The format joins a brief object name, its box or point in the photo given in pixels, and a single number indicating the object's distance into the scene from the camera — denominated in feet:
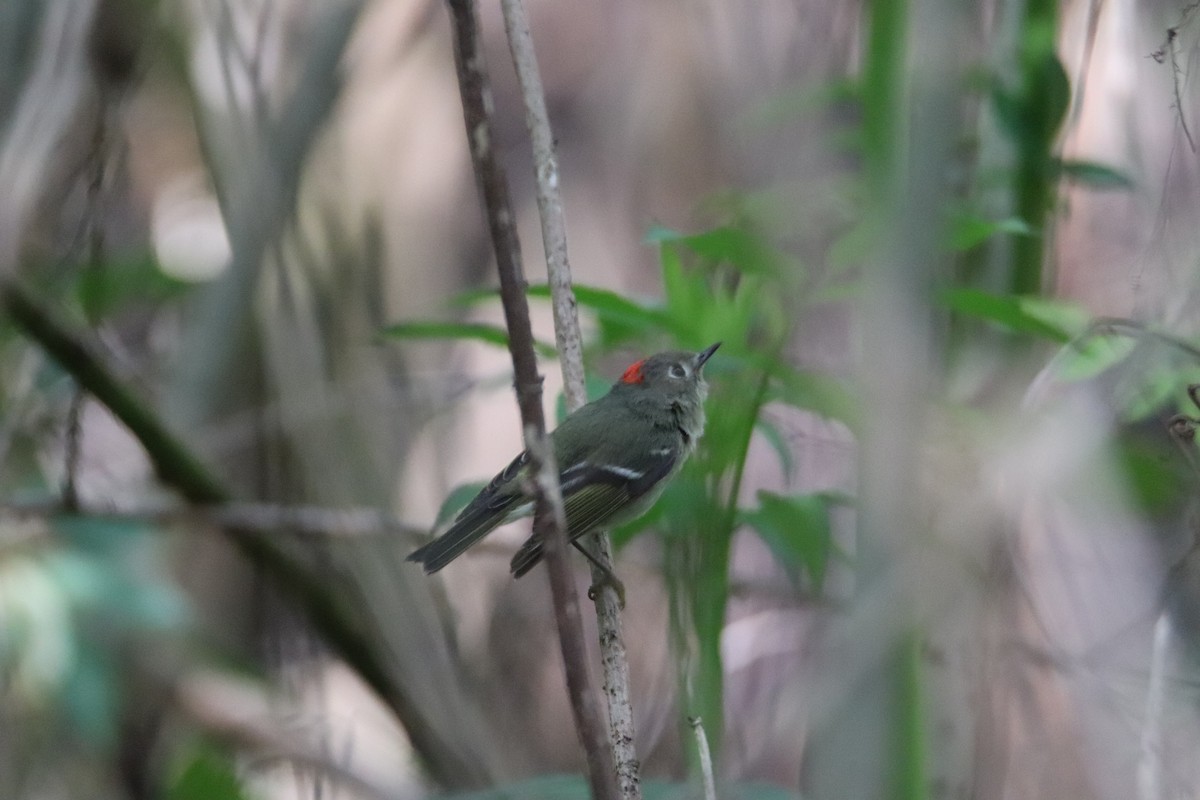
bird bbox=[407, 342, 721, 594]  18.04
